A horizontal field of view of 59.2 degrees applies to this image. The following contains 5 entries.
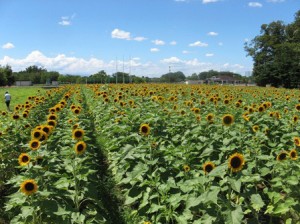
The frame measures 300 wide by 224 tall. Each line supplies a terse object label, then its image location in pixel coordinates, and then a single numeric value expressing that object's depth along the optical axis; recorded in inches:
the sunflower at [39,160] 124.3
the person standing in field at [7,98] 644.6
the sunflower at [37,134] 136.3
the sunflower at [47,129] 148.0
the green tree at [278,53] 1415.4
